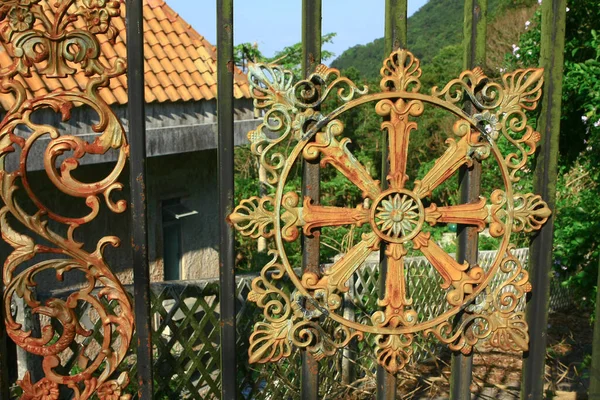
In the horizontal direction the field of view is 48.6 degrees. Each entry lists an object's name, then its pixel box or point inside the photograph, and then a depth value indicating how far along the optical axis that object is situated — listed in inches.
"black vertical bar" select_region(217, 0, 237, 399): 63.7
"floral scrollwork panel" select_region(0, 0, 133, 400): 62.5
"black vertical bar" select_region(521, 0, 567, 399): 71.5
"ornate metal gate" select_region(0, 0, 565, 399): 63.1
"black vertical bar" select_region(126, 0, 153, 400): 62.9
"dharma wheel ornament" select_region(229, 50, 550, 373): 64.6
